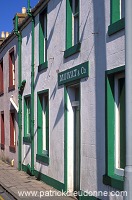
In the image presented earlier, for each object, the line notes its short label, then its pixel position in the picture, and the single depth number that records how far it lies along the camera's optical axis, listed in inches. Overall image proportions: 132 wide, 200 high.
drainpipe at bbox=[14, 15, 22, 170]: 666.2
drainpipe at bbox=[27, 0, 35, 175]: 575.5
